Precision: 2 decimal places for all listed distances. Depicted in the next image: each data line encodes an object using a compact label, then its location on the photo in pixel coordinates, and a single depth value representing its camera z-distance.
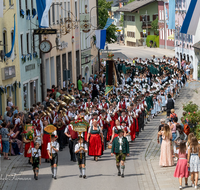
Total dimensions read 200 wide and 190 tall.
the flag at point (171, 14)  53.78
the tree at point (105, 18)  76.79
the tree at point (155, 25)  90.37
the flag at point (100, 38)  45.69
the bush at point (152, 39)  89.62
